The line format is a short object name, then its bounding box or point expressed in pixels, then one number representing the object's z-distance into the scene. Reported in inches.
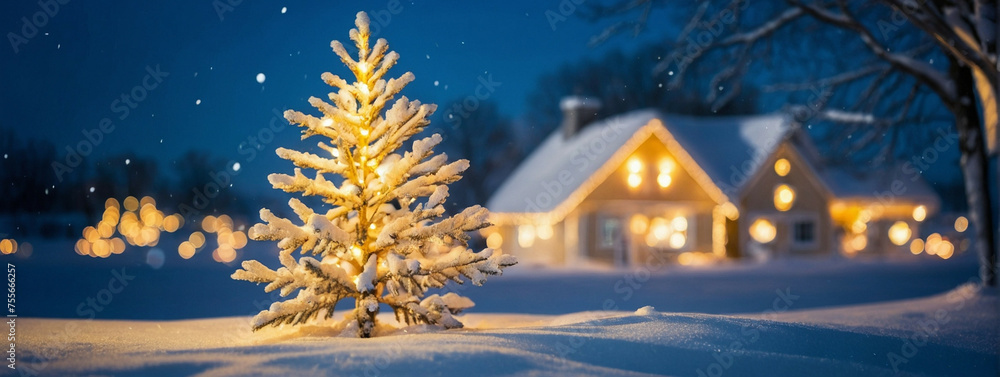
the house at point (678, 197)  1168.2
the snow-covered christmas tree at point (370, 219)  302.7
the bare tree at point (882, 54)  420.5
